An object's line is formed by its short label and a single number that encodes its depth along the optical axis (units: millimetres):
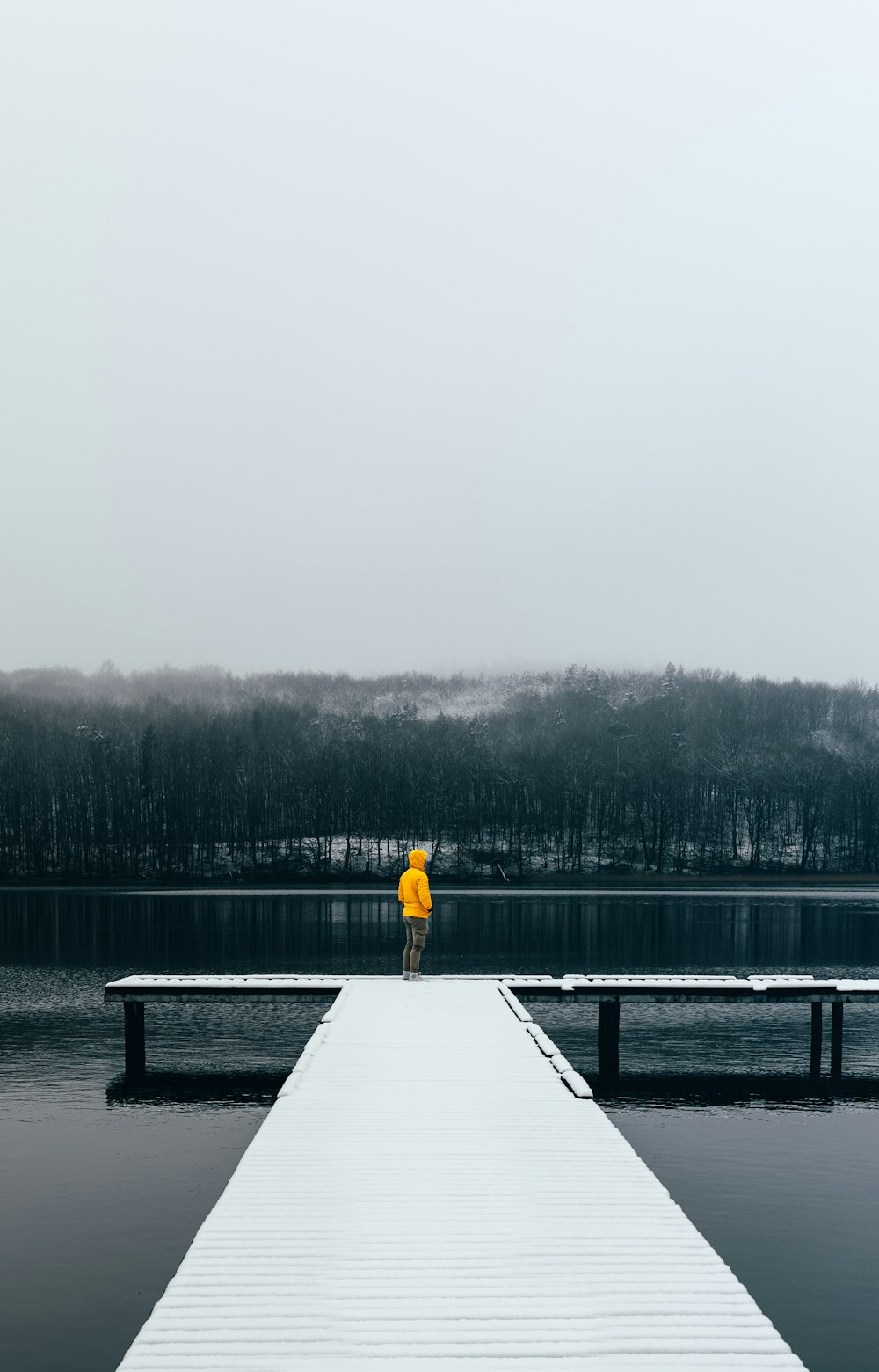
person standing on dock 19562
